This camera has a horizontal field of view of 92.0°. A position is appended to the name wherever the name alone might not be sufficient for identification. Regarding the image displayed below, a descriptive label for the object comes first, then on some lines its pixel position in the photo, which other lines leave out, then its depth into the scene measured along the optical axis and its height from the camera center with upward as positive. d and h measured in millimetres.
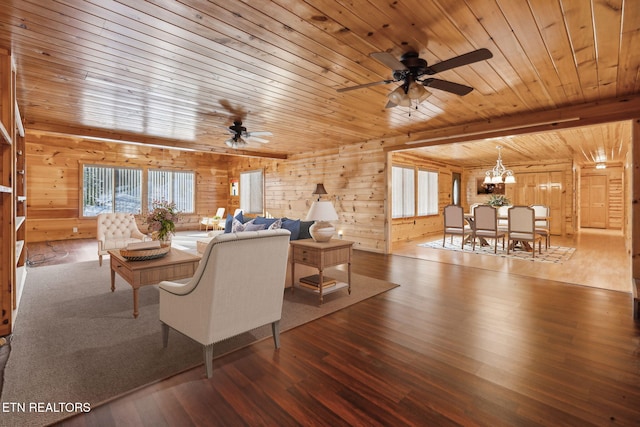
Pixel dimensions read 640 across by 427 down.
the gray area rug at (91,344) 1837 -1048
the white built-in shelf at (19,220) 3477 -79
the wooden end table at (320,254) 3434 -470
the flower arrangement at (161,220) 3732 -80
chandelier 7865 +961
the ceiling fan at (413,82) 2674 +1176
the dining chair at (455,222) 7164 -202
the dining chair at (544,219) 6676 -118
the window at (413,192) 8319 +633
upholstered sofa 4113 -201
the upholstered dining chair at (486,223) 6508 -207
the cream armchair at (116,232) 5141 -329
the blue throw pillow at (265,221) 4820 -122
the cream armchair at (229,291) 1942 -531
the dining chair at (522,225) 5976 -228
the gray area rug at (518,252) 5918 -816
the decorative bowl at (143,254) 3193 -430
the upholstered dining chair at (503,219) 6730 -127
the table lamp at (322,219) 3613 -64
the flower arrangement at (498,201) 7465 +306
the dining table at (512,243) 6766 -625
